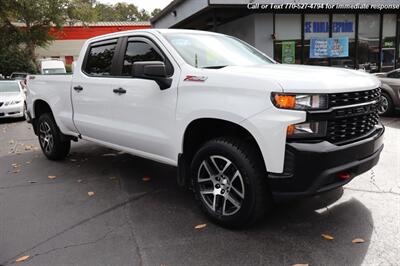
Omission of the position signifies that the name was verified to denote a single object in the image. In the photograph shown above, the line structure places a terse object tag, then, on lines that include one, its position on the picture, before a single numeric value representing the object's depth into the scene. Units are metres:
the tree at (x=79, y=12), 38.22
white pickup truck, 3.28
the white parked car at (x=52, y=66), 28.56
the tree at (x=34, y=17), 34.62
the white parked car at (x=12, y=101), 13.02
